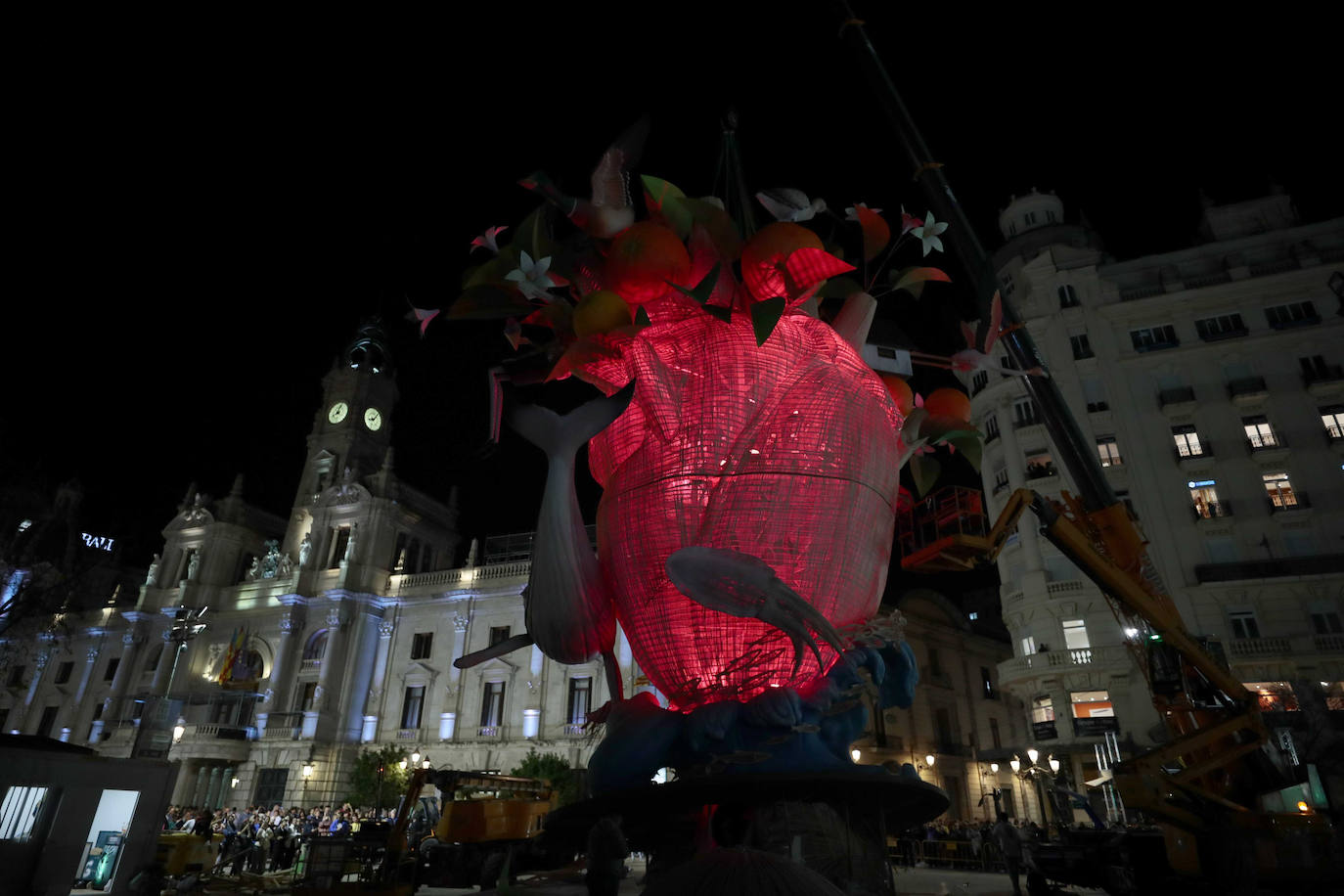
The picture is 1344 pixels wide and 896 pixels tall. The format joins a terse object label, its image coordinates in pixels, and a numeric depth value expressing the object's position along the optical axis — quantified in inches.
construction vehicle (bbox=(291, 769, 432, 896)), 527.8
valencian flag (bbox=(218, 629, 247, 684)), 1627.7
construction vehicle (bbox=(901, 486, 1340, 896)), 467.8
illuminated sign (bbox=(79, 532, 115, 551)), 2132.9
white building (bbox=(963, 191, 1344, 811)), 1097.4
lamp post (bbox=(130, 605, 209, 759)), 690.2
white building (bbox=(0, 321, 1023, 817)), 1416.1
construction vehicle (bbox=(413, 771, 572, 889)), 647.8
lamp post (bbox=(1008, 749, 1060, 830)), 724.8
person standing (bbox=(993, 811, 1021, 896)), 526.0
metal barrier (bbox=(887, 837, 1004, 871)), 792.9
